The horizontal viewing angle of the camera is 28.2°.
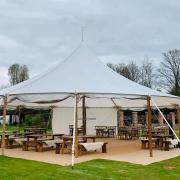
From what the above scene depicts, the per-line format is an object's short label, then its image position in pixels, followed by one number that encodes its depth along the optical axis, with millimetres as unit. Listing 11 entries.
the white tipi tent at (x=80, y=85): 9312
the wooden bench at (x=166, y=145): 11281
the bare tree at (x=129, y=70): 37500
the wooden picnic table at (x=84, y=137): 10671
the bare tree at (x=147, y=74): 37406
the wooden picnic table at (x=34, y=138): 10969
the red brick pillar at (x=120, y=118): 19341
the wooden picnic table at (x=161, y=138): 11547
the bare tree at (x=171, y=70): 34281
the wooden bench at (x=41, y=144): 10555
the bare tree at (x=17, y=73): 39438
